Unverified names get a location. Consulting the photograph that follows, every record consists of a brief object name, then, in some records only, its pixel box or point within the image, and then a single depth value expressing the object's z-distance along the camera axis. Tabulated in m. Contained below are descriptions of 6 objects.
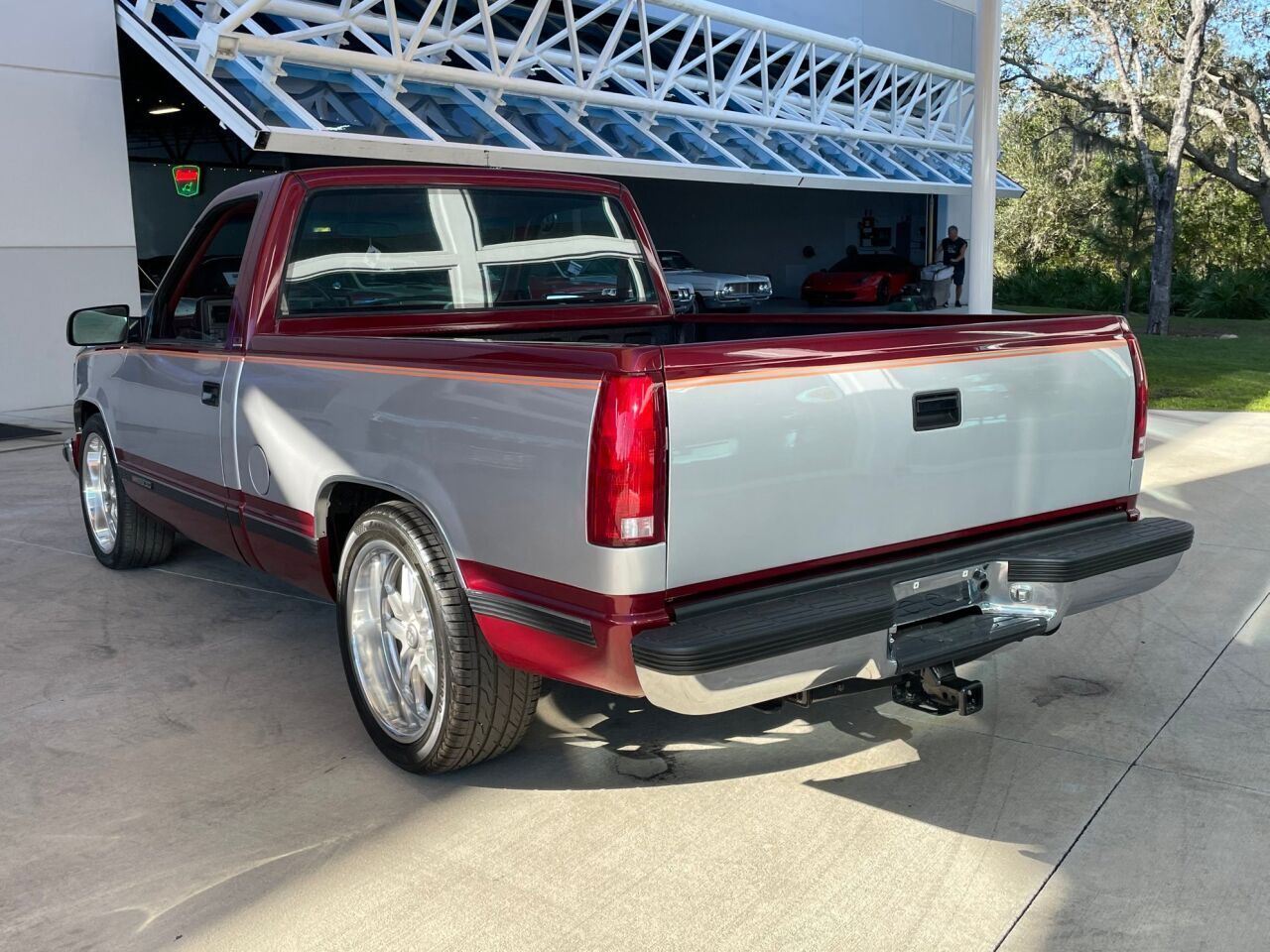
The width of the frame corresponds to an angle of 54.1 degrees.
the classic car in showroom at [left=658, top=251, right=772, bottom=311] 23.78
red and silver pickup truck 3.12
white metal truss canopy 14.14
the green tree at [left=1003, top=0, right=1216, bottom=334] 21.50
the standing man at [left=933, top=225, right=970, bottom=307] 25.47
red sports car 28.53
